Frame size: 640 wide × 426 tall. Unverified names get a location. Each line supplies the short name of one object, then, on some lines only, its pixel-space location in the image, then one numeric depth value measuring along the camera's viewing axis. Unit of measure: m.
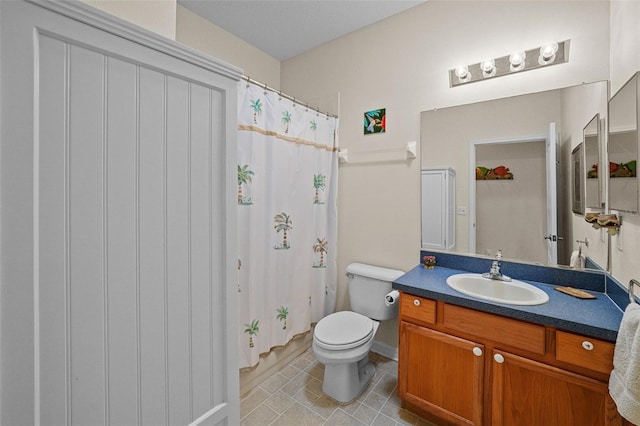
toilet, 1.74
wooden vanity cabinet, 1.16
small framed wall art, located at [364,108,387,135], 2.29
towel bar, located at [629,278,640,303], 1.09
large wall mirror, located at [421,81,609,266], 1.63
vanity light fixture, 1.62
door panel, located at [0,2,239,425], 0.55
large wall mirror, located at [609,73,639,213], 1.12
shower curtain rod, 1.73
